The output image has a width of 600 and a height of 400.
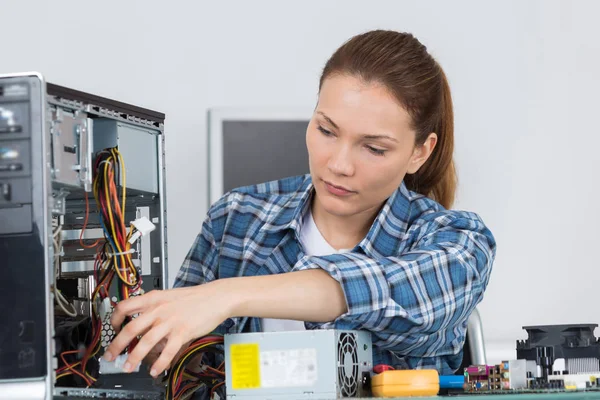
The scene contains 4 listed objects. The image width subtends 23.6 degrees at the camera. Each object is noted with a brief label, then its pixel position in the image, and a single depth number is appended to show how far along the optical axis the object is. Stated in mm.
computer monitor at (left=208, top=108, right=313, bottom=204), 3734
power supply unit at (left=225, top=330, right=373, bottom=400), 1767
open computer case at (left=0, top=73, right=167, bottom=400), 1721
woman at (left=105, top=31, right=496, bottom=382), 1857
